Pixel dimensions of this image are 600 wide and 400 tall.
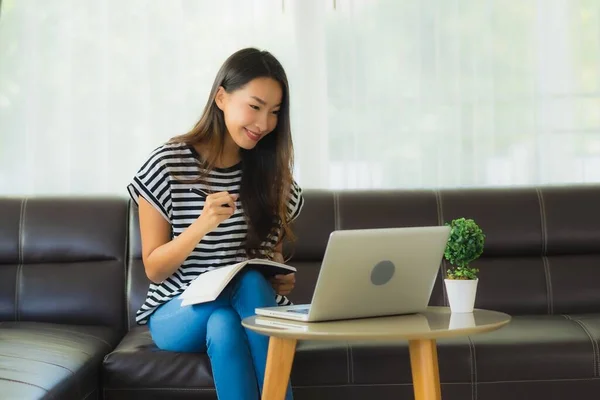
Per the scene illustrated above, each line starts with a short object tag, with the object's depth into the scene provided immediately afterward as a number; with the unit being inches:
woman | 139.1
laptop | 121.9
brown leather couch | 148.9
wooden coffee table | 119.3
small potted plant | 132.2
